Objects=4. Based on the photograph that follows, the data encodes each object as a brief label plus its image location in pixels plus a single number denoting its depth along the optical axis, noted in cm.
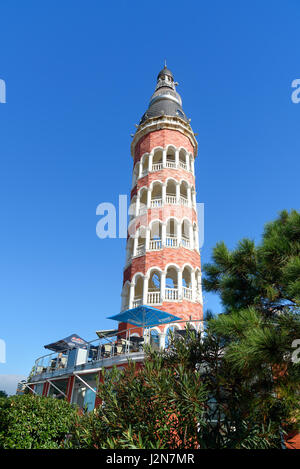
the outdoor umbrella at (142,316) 1530
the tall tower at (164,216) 2114
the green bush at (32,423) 991
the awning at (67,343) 2338
